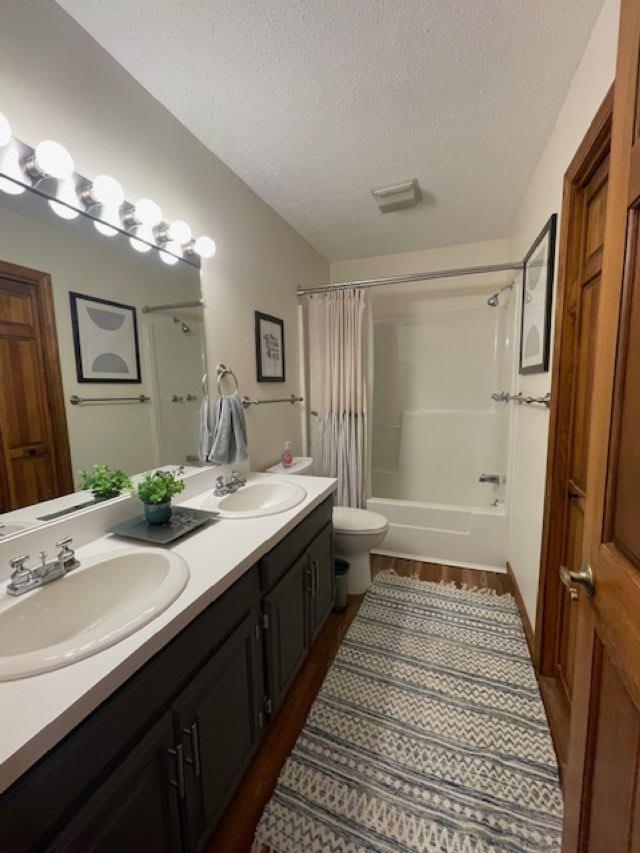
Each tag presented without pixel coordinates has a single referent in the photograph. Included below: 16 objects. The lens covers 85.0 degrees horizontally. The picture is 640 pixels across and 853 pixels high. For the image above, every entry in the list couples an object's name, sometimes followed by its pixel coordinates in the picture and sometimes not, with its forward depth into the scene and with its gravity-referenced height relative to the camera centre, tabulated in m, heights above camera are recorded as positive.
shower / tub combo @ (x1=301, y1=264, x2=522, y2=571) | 2.47 -0.25
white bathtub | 2.37 -1.04
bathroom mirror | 0.95 +0.11
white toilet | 2.02 -0.85
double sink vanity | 0.54 -0.59
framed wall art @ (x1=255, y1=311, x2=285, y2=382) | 2.09 +0.25
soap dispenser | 2.25 -0.45
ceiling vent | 1.88 +1.06
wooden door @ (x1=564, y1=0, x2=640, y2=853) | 0.57 -0.28
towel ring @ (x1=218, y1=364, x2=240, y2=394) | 1.75 +0.09
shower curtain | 2.54 +0.01
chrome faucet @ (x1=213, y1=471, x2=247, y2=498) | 1.62 -0.45
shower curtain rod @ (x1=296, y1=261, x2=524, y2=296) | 2.14 +0.71
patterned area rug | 1.02 -1.29
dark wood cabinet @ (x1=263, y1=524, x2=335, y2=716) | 1.22 -0.90
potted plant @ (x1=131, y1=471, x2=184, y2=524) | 1.20 -0.36
